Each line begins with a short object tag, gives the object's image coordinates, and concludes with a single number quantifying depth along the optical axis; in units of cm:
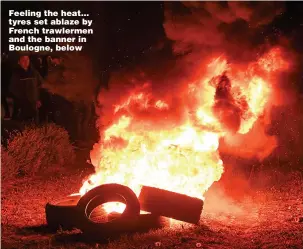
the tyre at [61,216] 688
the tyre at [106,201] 659
